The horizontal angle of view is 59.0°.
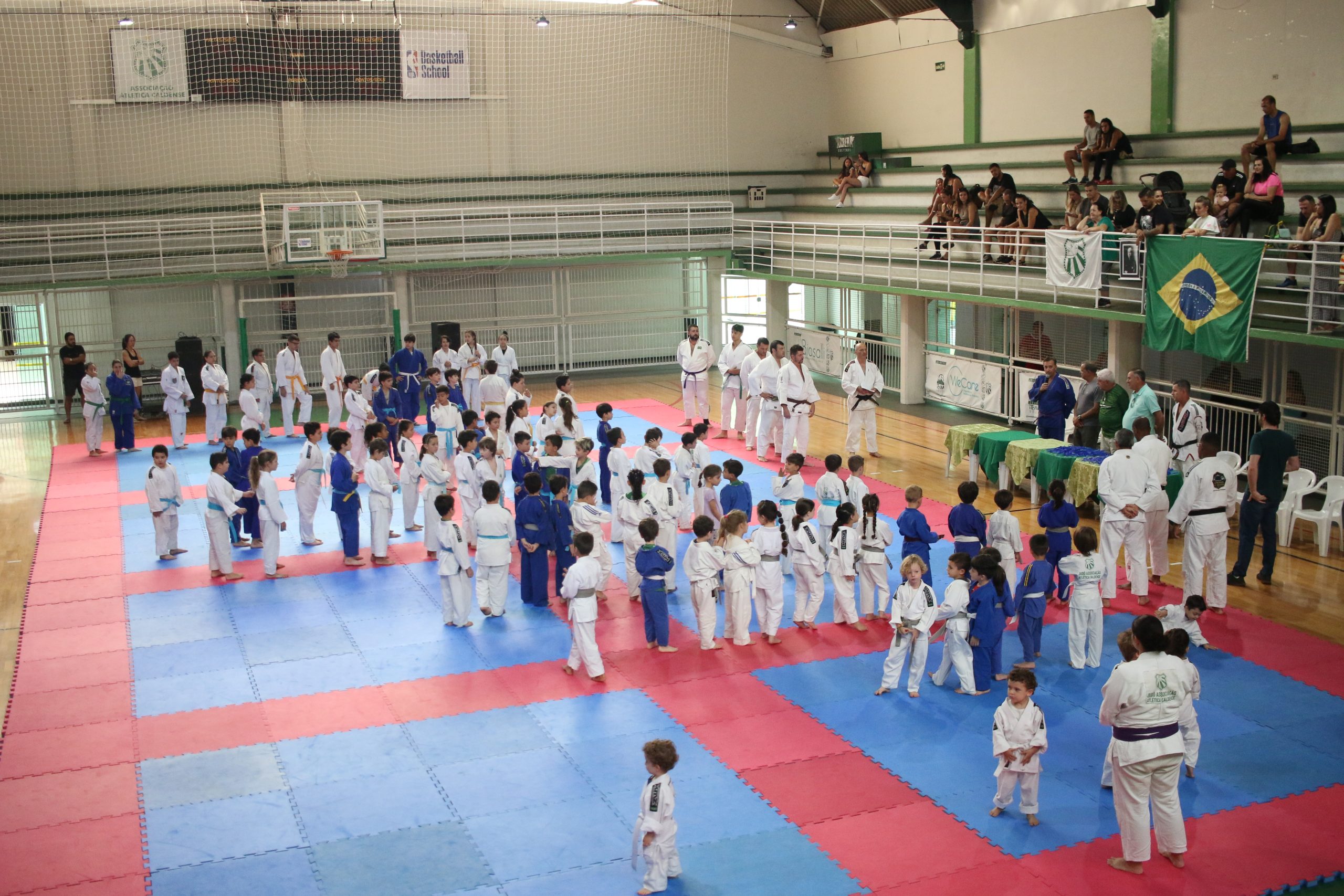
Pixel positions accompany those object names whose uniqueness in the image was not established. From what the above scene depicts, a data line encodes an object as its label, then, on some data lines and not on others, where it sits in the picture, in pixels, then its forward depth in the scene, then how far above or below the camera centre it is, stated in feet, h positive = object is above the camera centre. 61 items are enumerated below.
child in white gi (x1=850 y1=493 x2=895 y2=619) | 35.66 -8.76
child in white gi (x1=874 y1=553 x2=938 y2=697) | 31.12 -9.41
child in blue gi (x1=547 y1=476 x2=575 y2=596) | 39.22 -8.30
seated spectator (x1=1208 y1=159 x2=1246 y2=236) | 49.67 +2.79
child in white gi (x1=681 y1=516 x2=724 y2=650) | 34.76 -8.71
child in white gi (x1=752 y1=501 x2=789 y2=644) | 35.24 -8.77
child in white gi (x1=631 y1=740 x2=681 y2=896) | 22.88 -10.51
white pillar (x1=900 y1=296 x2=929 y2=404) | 72.84 -4.96
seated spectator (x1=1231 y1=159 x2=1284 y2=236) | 49.16 +2.27
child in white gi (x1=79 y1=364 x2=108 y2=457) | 62.34 -6.32
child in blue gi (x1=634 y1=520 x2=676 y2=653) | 34.30 -9.06
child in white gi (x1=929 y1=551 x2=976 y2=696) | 31.19 -9.54
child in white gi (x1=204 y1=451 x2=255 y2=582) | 41.60 -8.06
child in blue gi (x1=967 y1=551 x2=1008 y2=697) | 30.66 -9.24
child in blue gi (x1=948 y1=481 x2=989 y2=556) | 36.29 -8.00
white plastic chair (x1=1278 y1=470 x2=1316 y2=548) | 43.65 -8.85
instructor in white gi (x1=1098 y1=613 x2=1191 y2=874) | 23.06 -9.31
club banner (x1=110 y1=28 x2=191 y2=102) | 76.95 +14.24
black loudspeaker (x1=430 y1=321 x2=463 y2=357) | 80.84 -3.80
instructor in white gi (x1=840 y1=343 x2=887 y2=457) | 57.98 -6.07
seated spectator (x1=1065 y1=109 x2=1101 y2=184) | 64.85 +6.17
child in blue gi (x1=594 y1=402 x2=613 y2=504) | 51.03 -7.98
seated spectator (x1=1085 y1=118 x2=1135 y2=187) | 64.00 +5.73
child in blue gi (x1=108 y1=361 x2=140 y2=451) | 62.08 -6.36
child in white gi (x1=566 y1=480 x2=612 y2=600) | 37.50 -7.50
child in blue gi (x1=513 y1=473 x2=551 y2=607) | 38.68 -8.59
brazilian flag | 45.80 -1.51
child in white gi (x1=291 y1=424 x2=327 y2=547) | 45.09 -7.66
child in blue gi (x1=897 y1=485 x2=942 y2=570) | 35.76 -7.78
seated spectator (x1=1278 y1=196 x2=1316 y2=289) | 46.65 +0.98
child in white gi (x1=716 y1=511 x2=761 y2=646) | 35.06 -8.99
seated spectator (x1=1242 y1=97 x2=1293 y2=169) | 53.72 +5.28
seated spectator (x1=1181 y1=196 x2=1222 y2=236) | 49.42 +1.36
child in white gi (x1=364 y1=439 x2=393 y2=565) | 42.09 -8.01
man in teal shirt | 45.93 -5.65
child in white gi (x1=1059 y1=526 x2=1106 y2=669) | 33.24 -9.57
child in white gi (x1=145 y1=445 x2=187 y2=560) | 43.98 -8.01
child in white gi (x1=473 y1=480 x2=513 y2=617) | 37.37 -8.66
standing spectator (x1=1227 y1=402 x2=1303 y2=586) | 39.09 -7.33
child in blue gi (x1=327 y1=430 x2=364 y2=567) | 42.65 -7.82
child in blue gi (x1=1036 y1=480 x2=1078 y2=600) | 35.78 -7.82
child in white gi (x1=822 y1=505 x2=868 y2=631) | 36.11 -8.80
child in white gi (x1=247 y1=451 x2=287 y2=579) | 41.88 -7.94
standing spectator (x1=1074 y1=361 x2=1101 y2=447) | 50.03 -6.35
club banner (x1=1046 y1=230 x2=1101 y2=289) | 54.44 +0.03
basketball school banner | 82.84 +14.74
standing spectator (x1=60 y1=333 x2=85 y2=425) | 69.72 -4.61
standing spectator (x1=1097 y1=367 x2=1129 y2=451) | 49.34 -6.05
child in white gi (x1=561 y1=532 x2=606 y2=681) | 32.48 -8.63
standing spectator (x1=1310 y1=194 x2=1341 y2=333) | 43.34 -0.46
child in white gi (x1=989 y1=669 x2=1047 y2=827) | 24.58 -9.68
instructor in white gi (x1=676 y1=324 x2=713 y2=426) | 64.23 -5.36
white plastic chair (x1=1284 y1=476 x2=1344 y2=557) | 42.65 -9.34
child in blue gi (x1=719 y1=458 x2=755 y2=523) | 40.34 -7.64
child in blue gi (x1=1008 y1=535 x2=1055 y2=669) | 32.73 -9.23
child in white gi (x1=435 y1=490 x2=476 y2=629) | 36.52 -9.04
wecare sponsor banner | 66.90 -6.95
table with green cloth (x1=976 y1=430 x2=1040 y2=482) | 50.88 -7.94
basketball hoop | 74.38 +1.23
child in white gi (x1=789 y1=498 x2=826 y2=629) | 35.91 -8.86
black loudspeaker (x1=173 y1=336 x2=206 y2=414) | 75.00 -4.52
